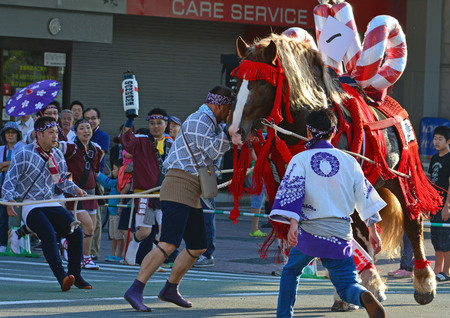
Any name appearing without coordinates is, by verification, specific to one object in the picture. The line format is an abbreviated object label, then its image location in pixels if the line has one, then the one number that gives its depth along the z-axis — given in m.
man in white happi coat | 12.54
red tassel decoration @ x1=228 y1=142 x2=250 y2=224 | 15.50
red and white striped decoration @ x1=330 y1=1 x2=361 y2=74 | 16.97
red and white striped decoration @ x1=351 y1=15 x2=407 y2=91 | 16.73
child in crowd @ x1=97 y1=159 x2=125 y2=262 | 25.37
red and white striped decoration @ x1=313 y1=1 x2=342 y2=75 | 16.86
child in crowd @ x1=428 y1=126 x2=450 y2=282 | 23.09
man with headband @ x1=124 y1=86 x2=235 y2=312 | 15.42
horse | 14.41
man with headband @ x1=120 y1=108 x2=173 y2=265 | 23.48
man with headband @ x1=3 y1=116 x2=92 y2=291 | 18.05
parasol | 22.89
